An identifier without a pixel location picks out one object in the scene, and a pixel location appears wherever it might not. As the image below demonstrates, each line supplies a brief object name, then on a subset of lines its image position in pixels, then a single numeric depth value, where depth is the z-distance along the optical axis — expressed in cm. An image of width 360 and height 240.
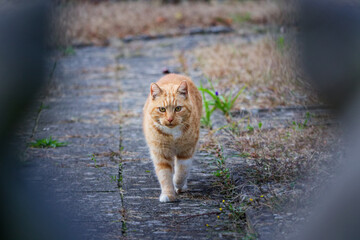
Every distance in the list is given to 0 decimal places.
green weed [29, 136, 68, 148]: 789
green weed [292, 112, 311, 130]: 777
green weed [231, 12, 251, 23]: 1688
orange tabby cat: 632
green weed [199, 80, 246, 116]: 879
